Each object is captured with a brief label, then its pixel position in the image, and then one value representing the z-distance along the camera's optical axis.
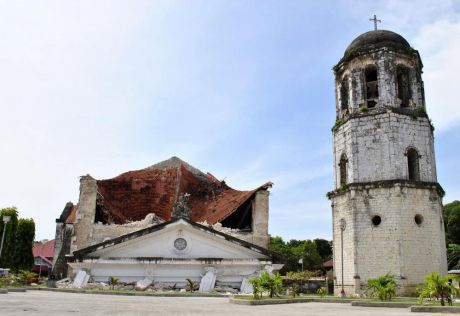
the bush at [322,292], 21.73
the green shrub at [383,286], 17.62
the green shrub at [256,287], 16.75
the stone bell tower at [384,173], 23.52
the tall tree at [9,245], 34.69
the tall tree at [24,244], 35.31
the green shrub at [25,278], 26.04
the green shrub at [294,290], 19.80
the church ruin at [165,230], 23.78
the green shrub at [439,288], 14.42
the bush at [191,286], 22.95
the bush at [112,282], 22.00
